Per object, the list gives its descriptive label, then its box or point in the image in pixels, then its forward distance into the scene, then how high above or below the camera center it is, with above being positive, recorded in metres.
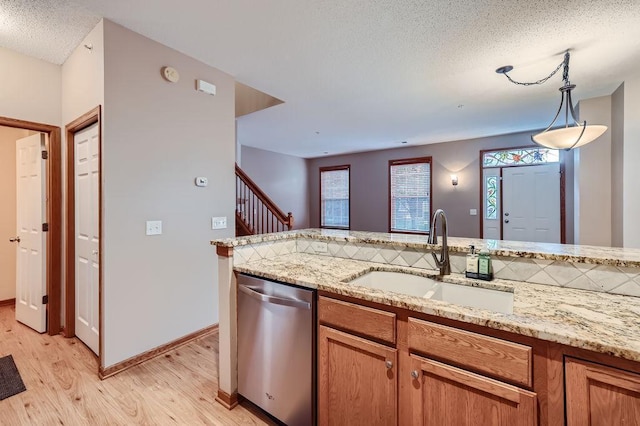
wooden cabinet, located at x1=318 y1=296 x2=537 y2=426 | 1.03 -0.66
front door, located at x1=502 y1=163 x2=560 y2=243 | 5.39 +0.13
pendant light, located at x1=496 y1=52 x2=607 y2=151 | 2.47 +0.65
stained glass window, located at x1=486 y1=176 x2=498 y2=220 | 5.97 +0.27
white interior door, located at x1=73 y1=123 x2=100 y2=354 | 2.51 -0.20
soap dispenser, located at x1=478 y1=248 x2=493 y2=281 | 1.56 -0.31
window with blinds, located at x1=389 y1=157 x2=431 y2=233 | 6.82 +0.38
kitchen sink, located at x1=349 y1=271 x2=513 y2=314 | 1.48 -0.44
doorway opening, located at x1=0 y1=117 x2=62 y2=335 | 2.88 -0.13
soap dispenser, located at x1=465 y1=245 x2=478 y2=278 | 1.60 -0.30
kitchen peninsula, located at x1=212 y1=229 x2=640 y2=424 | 0.94 -0.39
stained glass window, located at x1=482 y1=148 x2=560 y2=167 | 5.43 +1.01
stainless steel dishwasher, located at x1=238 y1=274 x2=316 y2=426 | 1.57 -0.78
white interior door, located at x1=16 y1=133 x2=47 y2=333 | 2.96 -0.23
